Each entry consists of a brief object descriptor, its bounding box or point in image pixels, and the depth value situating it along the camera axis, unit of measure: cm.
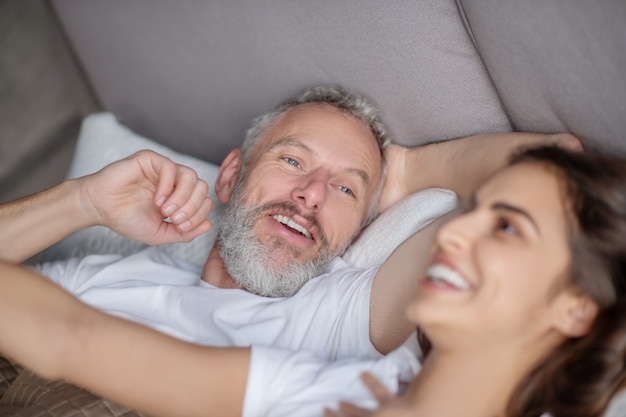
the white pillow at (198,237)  154
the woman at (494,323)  96
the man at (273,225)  140
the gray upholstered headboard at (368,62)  129
